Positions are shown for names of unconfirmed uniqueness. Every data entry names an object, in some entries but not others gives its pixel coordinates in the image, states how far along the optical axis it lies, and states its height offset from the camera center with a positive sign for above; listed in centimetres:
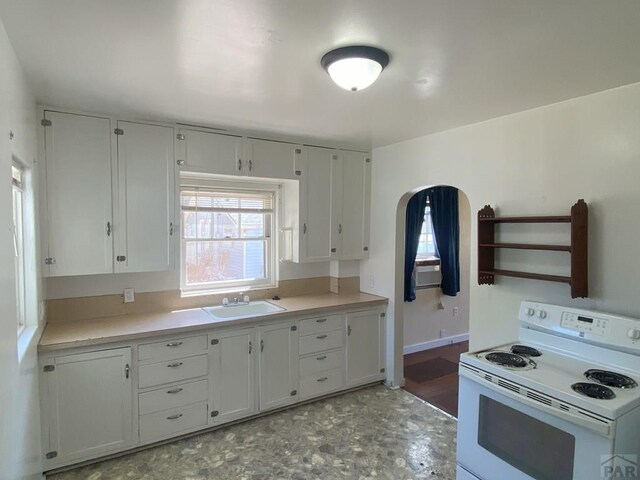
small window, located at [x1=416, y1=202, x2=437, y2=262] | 489 -16
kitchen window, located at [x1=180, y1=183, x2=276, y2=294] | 343 -7
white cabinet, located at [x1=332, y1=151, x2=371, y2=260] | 378 +27
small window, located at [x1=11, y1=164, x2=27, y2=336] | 205 -4
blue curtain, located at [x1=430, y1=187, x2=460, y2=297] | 468 -3
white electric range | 162 -80
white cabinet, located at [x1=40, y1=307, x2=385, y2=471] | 242 -112
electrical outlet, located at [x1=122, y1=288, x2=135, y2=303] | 306 -52
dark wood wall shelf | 218 -10
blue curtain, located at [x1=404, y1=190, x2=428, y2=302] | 444 -5
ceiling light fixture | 166 +76
